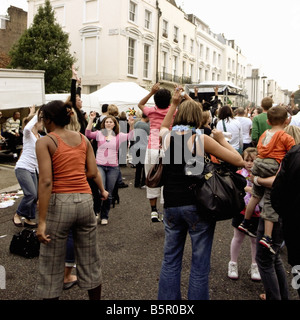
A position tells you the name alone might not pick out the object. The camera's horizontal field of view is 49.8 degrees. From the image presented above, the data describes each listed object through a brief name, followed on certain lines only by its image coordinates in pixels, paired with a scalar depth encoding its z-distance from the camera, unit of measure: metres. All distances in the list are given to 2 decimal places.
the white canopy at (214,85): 16.51
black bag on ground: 4.14
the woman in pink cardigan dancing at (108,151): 5.25
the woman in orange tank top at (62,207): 2.58
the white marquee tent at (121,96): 14.18
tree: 20.52
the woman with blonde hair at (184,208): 2.55
